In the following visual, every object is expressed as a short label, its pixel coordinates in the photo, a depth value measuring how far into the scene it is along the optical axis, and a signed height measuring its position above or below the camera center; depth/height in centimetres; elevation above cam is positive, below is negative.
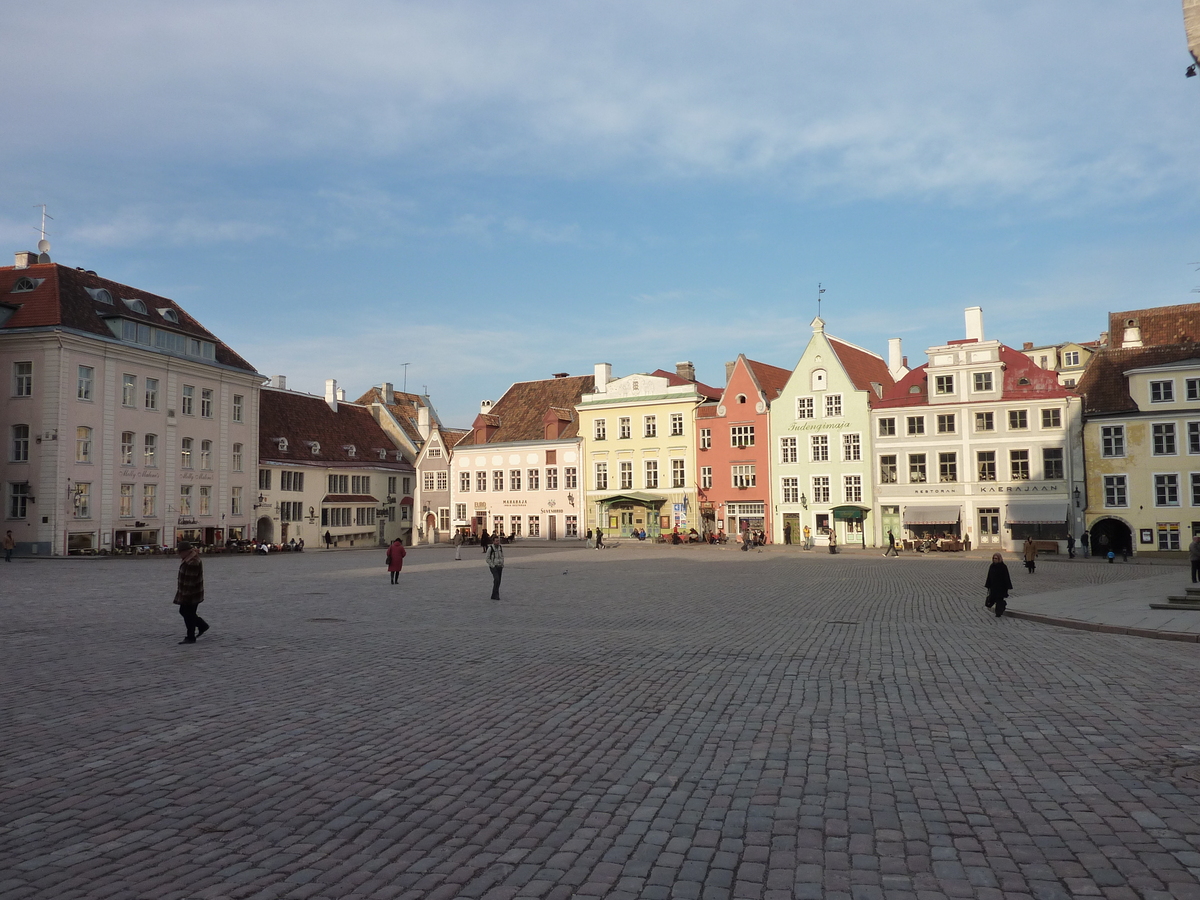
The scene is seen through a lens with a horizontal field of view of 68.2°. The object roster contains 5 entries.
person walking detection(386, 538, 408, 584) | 2795 -143
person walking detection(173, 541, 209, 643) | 1469 -125
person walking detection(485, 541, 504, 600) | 2269 -129
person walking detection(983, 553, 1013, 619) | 1840 -165
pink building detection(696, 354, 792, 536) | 5906 +386
